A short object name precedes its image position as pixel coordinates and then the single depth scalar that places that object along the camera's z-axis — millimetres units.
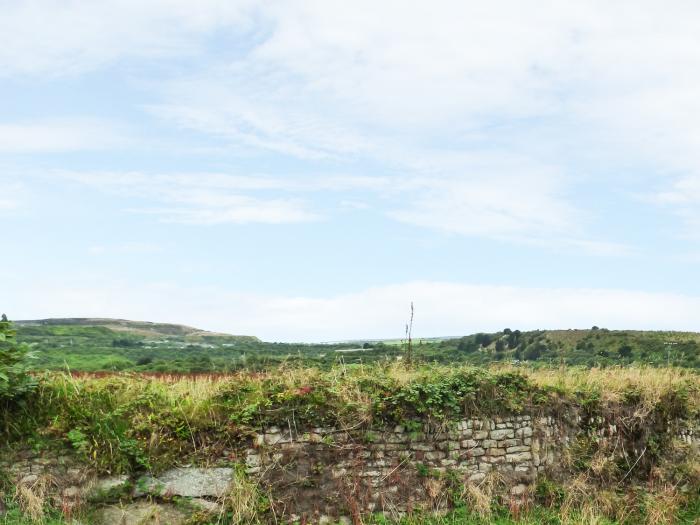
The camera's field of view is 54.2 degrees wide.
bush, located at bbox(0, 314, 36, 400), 9984
